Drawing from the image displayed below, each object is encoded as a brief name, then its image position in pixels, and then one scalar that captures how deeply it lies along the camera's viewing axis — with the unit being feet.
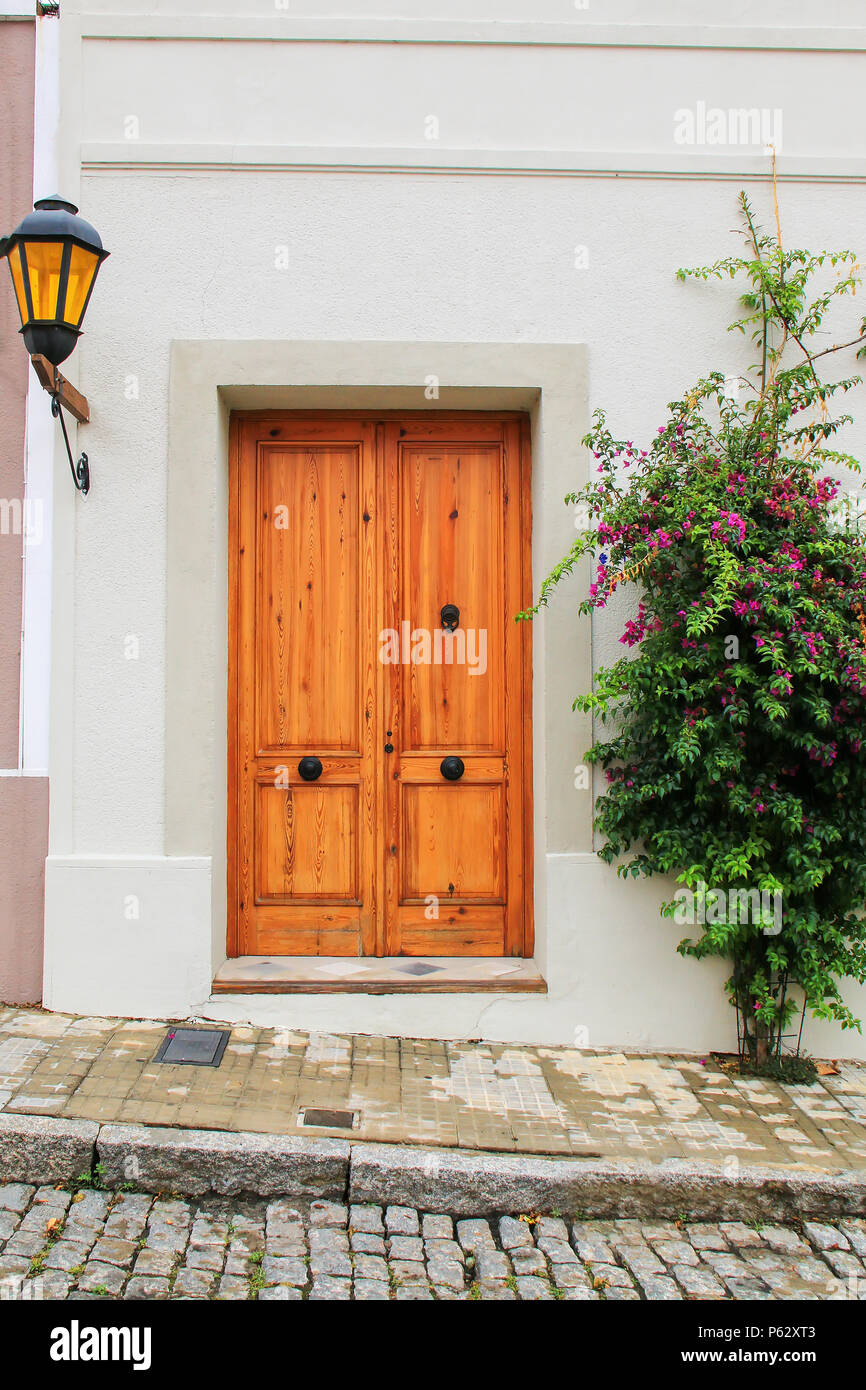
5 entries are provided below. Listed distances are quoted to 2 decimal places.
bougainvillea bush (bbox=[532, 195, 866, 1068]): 12.89
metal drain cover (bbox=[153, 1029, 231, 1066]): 13.48
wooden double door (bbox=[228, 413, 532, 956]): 15.80
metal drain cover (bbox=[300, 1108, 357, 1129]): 11.89
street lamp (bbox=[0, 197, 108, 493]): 12.77
